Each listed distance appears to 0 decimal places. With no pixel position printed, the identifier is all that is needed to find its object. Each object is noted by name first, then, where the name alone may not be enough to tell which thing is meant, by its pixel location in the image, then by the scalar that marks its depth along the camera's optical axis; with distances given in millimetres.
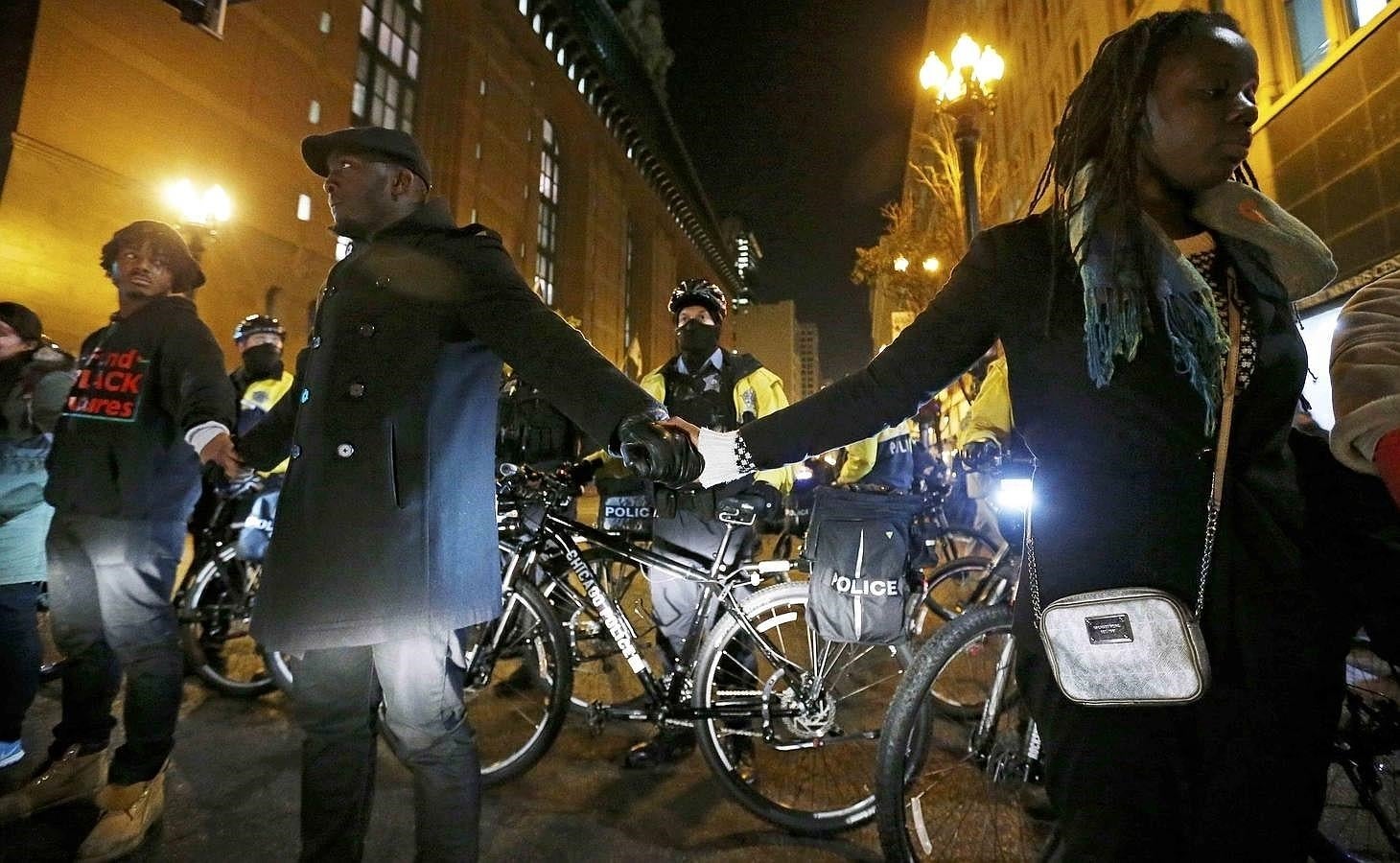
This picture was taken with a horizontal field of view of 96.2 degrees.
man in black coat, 1685
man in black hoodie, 2492
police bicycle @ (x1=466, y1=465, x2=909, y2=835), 2779
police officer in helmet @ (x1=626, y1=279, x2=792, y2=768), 3293
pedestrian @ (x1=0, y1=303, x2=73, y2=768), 2893
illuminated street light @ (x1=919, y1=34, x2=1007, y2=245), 8031
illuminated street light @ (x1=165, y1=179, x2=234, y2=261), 10875
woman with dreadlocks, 1095
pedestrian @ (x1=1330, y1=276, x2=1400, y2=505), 935
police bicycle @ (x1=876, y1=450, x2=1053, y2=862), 2098
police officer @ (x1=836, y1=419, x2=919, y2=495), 4746
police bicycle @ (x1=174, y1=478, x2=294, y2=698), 3934
